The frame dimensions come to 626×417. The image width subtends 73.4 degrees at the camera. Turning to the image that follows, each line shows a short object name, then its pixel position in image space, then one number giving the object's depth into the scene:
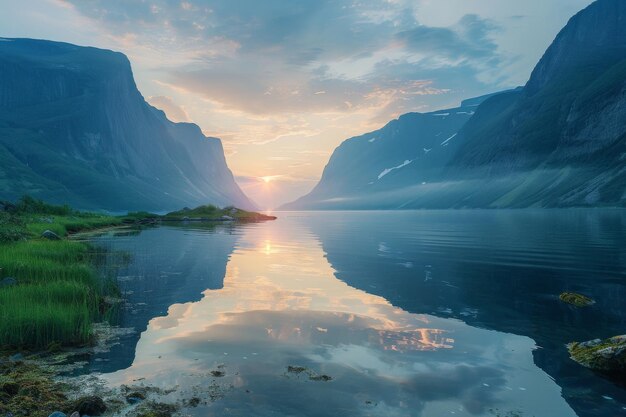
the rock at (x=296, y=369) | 11.88
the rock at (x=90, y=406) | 9.00
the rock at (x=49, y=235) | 42.46
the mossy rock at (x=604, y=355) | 11.97
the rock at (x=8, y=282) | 18.05
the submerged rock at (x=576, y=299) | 19.50
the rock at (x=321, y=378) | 11.37
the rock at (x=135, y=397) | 9.82
